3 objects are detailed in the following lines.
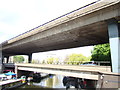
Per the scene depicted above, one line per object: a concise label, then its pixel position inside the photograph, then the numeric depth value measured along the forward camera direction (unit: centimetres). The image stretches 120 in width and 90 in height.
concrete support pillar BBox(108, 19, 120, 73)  865
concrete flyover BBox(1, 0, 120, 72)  915
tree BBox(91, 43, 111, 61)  2255
